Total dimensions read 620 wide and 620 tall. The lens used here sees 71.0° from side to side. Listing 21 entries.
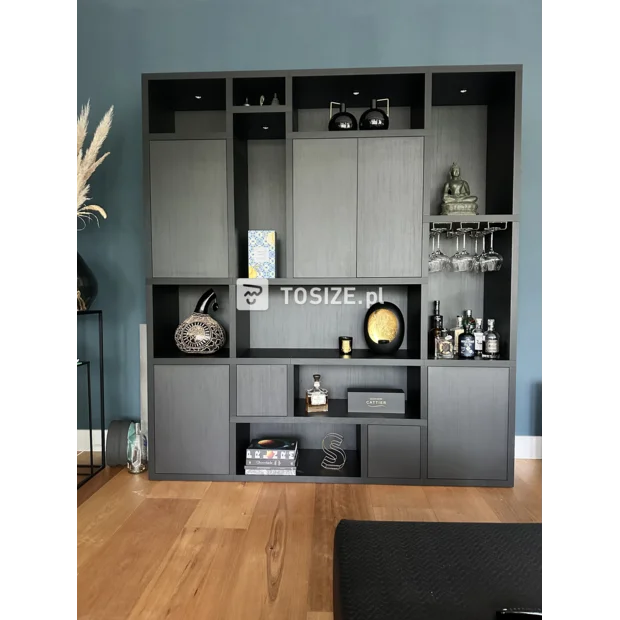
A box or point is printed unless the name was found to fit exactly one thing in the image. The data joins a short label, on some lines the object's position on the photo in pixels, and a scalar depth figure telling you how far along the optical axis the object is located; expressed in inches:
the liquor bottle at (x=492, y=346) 95.0
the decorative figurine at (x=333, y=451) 99.8
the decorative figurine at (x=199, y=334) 97.6
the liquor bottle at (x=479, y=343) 96.4
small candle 100.2
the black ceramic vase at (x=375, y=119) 94.3
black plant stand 96.2
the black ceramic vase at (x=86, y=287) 91.0
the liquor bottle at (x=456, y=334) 98.5
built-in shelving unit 91.6
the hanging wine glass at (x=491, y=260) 92.0
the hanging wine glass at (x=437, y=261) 95.0
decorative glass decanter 97.4
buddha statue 94.0
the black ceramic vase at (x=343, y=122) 95.0
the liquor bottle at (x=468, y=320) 99.8
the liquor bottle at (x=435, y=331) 97.4
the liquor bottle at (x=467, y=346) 94.0
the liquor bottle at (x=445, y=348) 95.1
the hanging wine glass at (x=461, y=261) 94.0
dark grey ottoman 31.8
